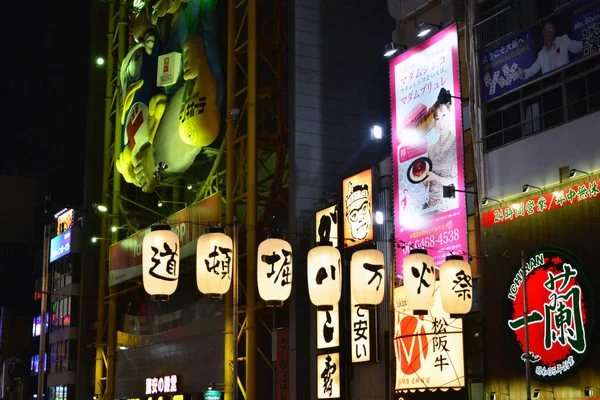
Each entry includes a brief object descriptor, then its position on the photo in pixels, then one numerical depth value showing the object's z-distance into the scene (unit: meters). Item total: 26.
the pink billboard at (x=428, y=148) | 24.98
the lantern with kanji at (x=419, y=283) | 22.92
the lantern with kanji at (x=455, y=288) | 22.33
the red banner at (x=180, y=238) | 34.84
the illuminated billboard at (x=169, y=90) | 37.00
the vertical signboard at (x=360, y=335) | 27.53
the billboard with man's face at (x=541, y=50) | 21.48
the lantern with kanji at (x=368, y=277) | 23.95
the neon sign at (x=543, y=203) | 20.62
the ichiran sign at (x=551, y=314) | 20.52
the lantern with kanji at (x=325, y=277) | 24.72
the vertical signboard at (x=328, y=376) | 28.81
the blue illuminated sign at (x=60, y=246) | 55.84
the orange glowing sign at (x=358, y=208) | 28.50
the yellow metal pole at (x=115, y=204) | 46.47
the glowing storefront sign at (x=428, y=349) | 24.02
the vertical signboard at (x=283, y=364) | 31.14
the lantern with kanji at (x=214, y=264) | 26.08
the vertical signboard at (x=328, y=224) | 30.00
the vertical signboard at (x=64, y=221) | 57.66
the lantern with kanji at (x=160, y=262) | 26.25
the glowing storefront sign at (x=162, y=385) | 38.94
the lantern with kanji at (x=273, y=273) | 26.08
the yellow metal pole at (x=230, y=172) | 33.91
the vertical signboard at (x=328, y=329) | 29.08
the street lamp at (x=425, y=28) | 26.67
